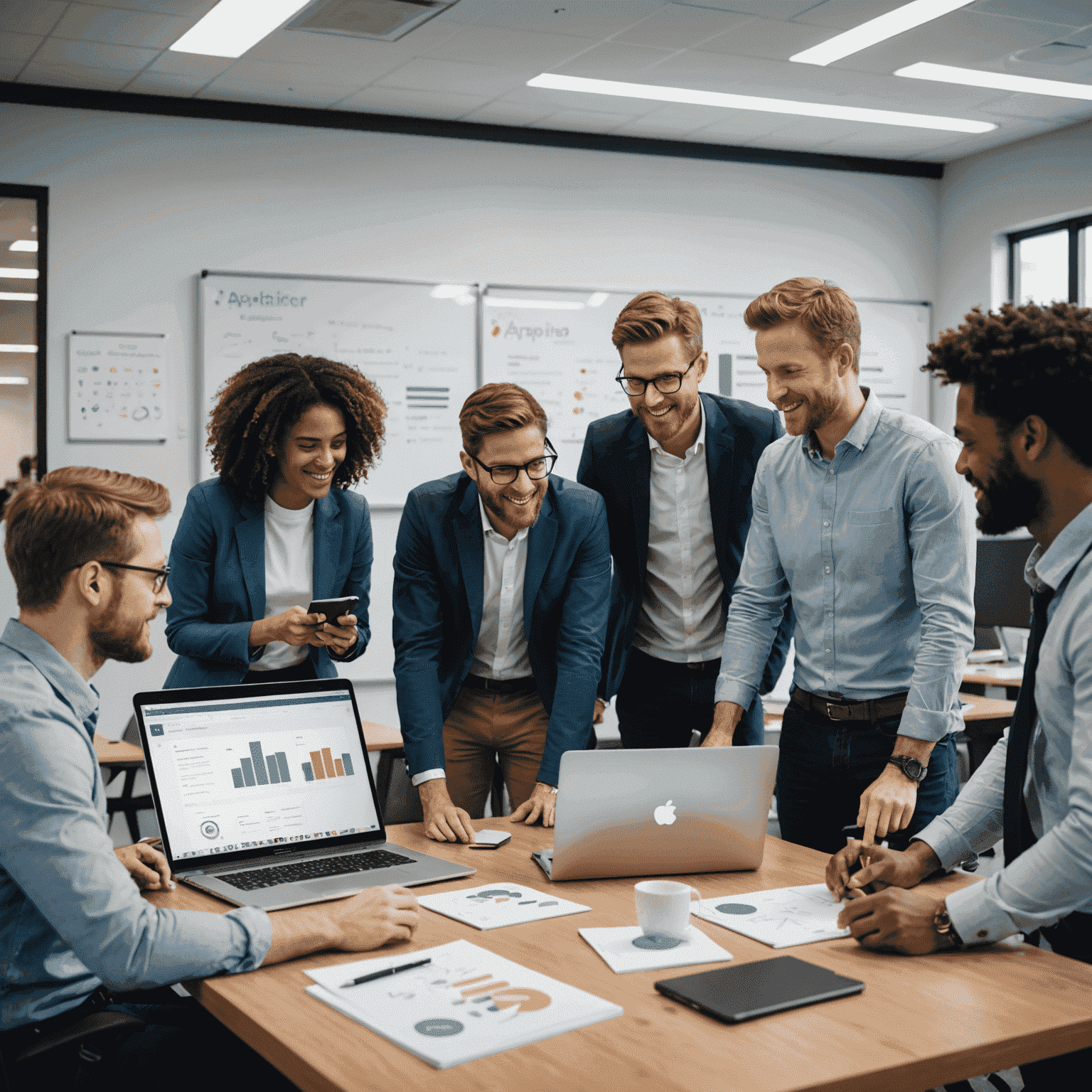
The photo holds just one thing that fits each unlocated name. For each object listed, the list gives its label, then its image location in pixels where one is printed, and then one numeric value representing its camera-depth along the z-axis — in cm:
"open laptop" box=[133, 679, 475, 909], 186
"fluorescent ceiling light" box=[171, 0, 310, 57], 418
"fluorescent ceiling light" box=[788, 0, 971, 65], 430
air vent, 414
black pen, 144
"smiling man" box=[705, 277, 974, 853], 221
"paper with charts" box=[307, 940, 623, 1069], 127
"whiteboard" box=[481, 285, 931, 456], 578
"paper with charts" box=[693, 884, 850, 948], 161
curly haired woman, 254
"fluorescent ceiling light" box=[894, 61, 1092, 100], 501
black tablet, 134
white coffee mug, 157
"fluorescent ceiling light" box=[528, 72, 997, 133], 514
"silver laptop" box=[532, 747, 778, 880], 180
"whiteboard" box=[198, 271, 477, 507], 530
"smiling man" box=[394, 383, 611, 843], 240
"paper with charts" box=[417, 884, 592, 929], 168
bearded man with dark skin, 147
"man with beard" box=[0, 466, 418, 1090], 141
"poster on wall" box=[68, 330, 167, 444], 511
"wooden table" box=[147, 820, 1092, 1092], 120
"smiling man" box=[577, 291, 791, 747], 281
